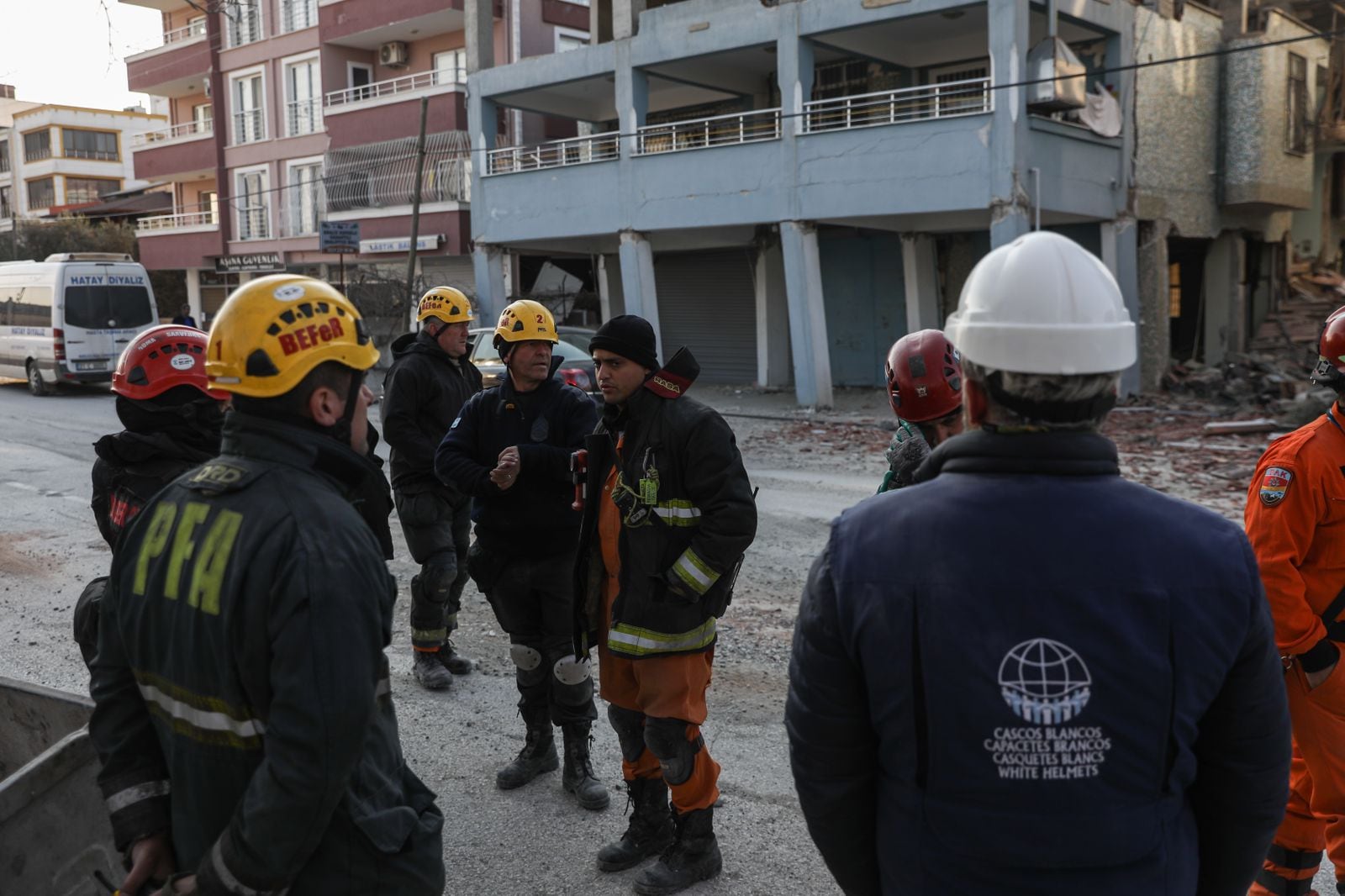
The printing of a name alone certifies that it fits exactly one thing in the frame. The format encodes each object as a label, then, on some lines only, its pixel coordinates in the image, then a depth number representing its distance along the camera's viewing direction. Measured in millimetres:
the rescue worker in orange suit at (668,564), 3762
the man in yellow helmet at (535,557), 4590
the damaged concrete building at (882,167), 17594
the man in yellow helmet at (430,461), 5820
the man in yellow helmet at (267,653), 2018
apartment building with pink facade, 26516
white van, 21688
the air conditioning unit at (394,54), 28844
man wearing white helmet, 1698
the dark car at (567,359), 14641
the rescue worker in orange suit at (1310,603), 3176
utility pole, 23422
